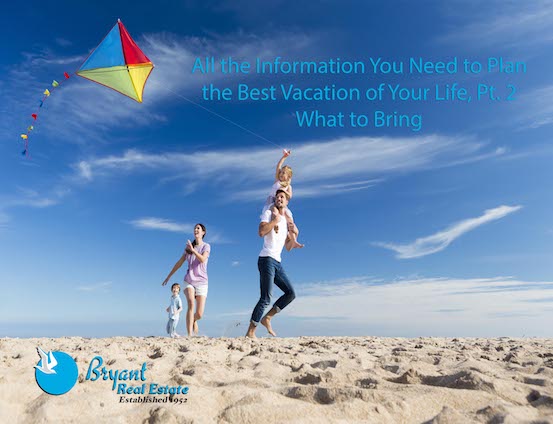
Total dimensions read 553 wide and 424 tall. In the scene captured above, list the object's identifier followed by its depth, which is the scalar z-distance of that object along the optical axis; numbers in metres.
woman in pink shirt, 7.27
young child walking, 8.53
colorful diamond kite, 8.70
